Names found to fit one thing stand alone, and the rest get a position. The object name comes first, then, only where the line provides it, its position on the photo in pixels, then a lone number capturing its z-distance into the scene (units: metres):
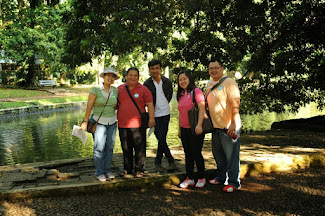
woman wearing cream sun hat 5.43
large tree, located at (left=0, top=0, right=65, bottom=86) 29.66
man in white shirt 5.81
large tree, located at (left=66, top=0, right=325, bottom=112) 8.98
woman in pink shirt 5.15
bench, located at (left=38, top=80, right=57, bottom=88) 38.32
